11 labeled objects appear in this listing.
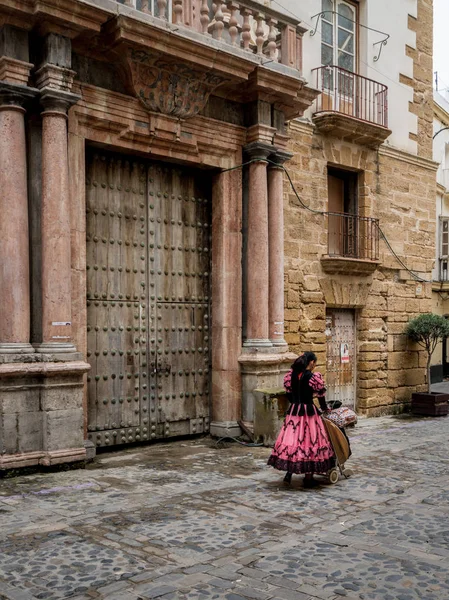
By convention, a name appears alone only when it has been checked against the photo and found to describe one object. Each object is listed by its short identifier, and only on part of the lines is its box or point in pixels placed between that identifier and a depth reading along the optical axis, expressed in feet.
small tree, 42.34
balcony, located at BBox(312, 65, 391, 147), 37.86
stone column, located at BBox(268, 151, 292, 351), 32.58
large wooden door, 28.30
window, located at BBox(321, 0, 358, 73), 39.45
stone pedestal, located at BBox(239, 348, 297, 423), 31.22
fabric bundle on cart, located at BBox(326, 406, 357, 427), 23.19
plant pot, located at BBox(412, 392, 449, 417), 42.29
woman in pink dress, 21.88
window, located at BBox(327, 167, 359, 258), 40.04
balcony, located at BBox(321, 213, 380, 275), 39.50
